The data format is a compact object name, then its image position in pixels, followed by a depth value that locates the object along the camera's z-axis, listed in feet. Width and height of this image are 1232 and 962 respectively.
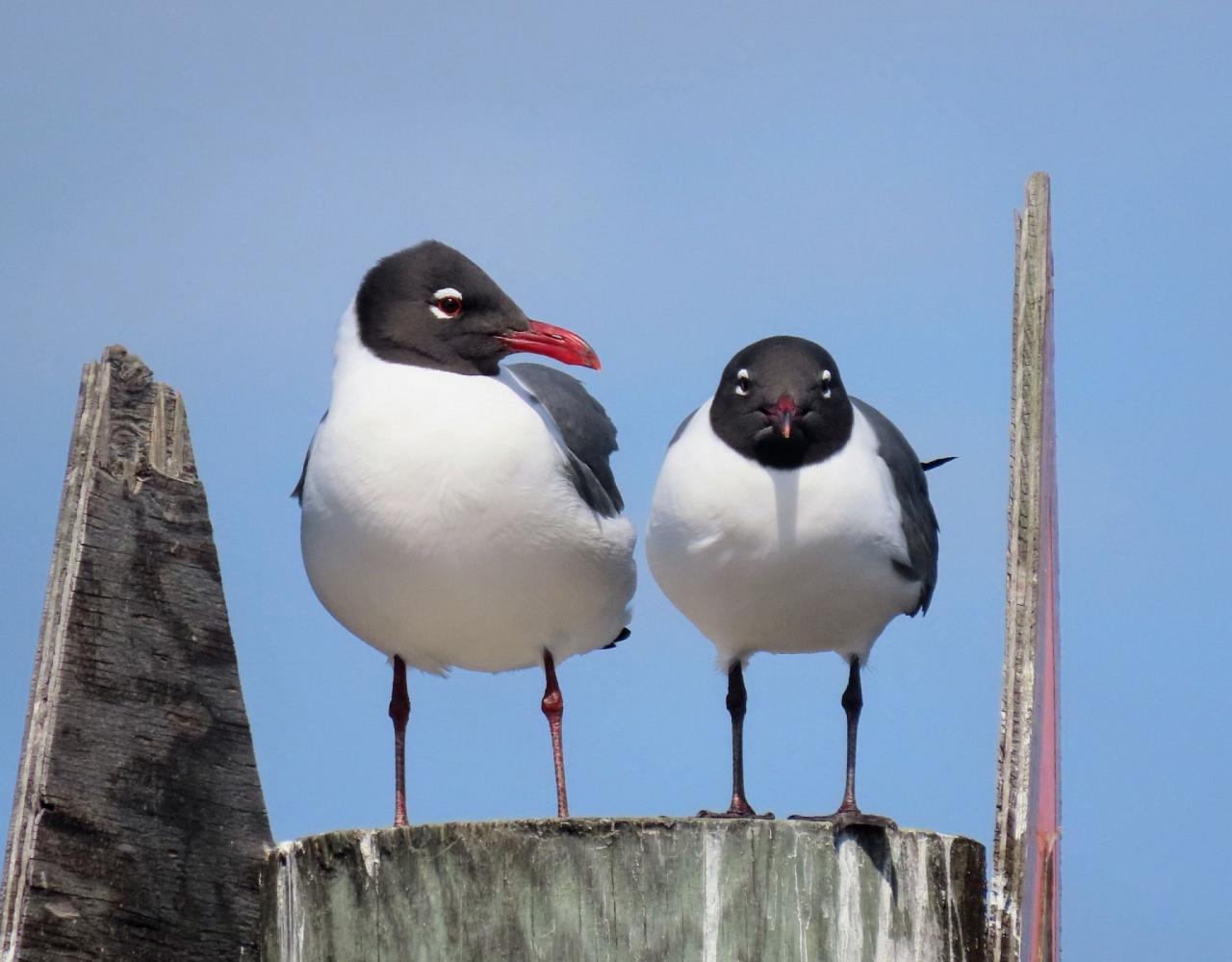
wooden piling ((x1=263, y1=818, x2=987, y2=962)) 31.81
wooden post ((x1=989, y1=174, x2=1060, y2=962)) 32.83
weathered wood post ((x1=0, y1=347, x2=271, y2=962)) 35.27
